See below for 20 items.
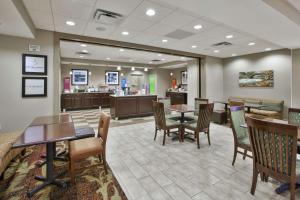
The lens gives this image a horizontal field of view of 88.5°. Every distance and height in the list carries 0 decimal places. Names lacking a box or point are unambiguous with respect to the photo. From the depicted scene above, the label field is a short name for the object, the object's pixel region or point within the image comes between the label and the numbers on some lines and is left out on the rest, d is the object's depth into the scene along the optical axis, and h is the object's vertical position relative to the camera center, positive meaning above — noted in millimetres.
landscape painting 6137 +891
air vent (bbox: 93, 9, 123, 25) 3004 +1712
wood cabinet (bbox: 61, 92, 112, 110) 8359 -28
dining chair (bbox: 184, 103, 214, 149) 3357 -456
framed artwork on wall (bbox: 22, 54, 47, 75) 3613 +848
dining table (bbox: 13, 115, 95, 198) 1662 -427
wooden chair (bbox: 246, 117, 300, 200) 1534 -530
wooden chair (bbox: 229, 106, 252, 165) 2574 -531
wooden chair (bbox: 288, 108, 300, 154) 2588 -281
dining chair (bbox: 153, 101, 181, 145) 3569 -535
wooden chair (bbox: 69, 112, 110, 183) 2113 -706
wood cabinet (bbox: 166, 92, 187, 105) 9556 +161
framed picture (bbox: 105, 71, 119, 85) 10220 +1496
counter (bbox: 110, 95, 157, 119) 6321 -267
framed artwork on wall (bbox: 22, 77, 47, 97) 3653 +316
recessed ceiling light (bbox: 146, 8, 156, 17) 2898 +1694
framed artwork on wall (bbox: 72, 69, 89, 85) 9326 +1418
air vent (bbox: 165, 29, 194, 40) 3976 +1790
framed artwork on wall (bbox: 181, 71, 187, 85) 10693 +1551
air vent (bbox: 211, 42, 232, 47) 5016 +1855
